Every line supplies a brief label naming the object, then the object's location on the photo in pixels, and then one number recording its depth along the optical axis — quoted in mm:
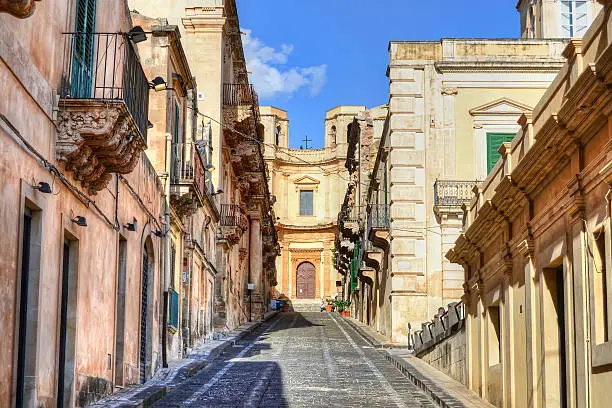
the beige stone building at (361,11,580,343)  30266
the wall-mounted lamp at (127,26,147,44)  13367
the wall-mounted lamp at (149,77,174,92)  16550
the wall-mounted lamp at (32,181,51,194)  10682
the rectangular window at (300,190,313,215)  81250
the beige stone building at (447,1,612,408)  10250
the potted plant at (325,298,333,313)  72744
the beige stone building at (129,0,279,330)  33562
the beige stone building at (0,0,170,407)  10047
